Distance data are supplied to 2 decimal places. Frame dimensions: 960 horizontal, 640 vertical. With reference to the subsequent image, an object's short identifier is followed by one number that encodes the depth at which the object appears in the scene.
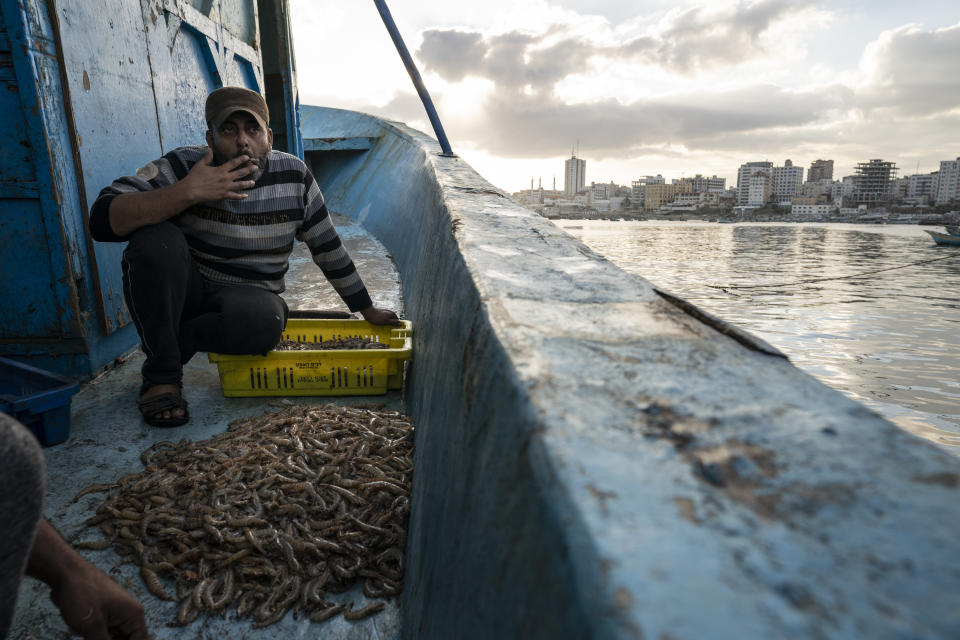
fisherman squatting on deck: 2.65
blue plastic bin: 2.21
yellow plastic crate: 3.02
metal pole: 5.49
